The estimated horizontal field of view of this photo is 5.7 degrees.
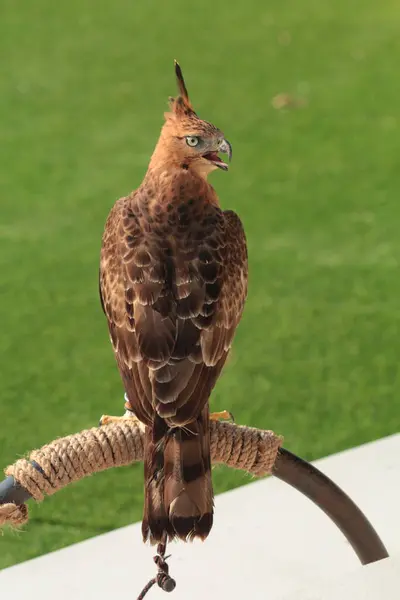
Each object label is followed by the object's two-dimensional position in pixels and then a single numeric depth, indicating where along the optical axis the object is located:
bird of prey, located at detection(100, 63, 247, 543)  4.60
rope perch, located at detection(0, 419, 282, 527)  4.64
